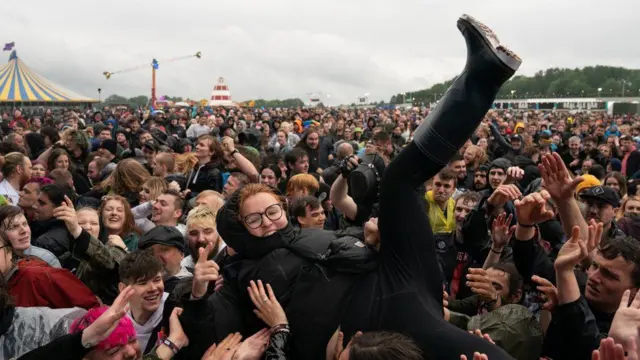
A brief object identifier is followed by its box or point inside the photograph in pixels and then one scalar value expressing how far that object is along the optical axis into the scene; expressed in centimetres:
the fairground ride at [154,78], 5234
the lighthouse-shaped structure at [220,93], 8006
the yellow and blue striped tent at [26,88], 3572
